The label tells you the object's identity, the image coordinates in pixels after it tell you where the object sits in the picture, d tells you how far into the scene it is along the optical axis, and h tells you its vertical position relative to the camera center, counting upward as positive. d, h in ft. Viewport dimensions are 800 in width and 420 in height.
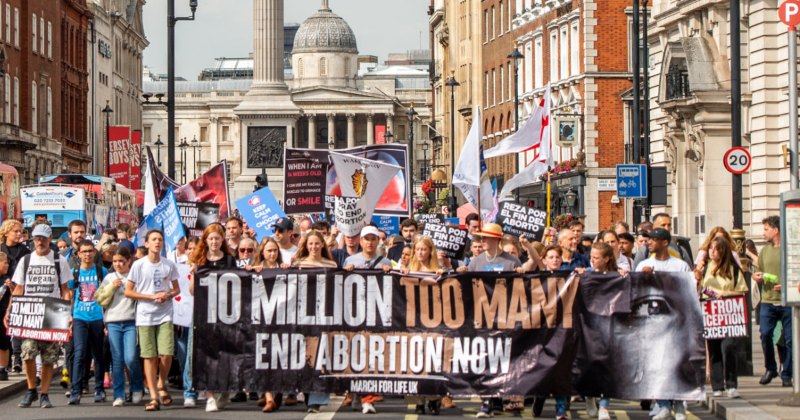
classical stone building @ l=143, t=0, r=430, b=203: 642.22 +41.14
